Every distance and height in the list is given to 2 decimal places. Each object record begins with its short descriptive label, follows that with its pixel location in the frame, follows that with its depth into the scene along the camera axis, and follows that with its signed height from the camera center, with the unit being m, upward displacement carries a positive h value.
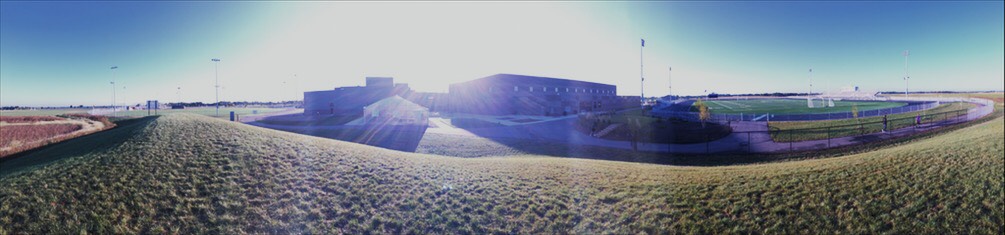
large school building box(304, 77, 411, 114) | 52.34 +2.33
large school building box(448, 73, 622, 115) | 47.00 +2.17
